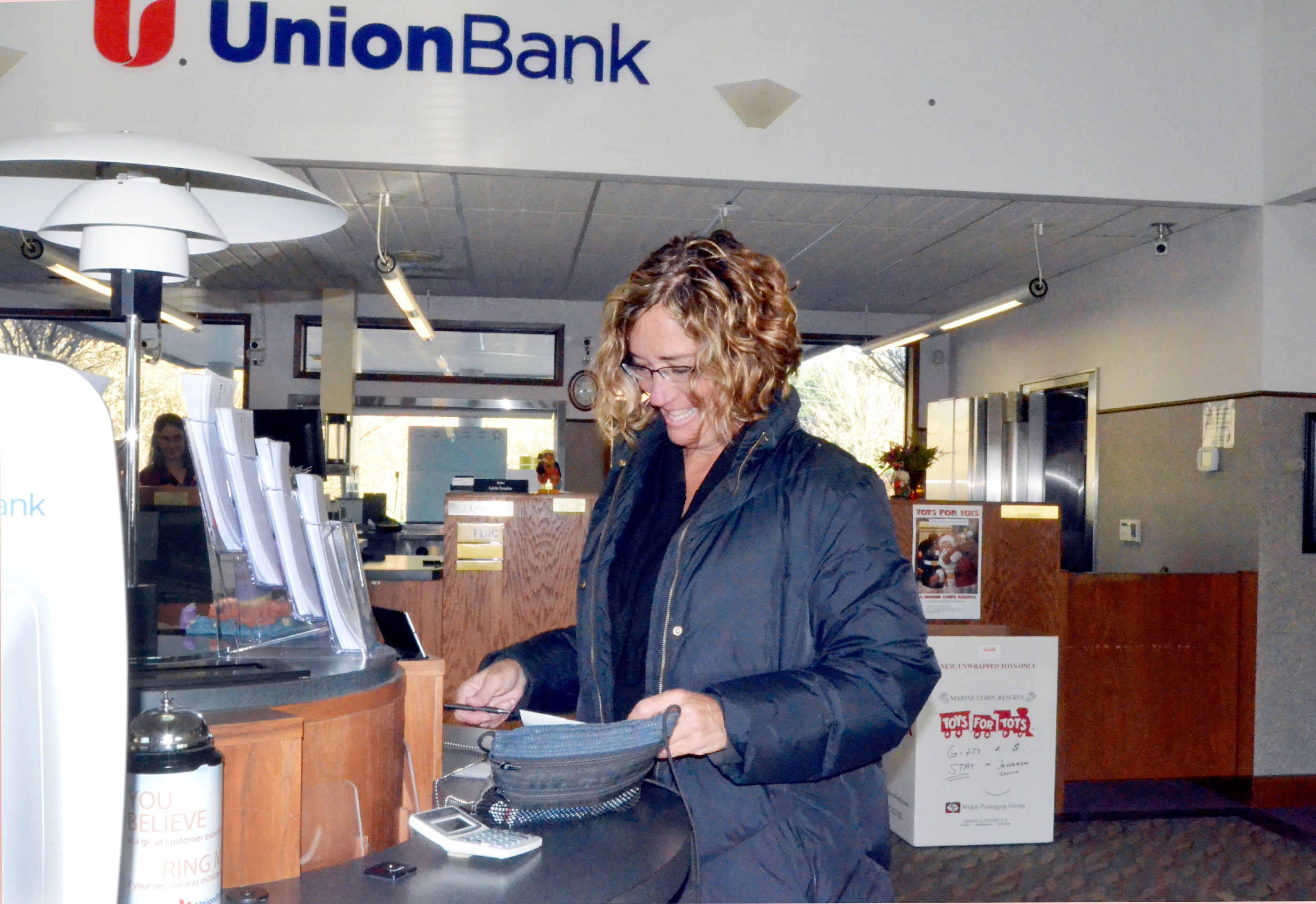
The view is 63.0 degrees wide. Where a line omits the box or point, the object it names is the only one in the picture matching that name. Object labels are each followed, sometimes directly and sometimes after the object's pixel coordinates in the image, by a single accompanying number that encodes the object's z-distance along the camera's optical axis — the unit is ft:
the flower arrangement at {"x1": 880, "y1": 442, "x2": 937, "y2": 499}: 20.54
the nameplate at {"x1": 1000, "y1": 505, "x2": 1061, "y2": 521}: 15.83
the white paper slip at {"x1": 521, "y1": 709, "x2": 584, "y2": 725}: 4.09
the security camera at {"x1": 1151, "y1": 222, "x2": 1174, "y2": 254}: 20.27
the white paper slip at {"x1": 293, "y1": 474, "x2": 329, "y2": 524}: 4.68
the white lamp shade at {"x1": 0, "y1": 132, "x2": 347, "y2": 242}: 5.07
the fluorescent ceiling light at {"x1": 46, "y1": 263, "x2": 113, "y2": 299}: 20.56
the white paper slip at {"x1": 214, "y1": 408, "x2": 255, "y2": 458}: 4.43
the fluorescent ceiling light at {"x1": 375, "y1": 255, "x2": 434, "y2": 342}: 20.21
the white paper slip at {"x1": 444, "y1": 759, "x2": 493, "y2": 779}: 4.89
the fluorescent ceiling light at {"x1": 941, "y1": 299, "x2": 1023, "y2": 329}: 21.36
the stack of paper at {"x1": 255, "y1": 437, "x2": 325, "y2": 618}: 4.57
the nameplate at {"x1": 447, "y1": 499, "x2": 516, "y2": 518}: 15.24
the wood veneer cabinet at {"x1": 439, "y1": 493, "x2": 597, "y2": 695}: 15.14
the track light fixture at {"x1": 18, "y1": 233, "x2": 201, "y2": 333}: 21.01
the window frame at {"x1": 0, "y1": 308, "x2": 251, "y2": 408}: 30.32
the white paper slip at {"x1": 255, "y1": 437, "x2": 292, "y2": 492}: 4.61
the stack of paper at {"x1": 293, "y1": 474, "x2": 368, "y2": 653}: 4.62
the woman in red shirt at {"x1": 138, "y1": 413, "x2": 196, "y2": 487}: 19.56
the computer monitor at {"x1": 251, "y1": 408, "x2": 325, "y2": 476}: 18.39
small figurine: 16.72
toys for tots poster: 15.55
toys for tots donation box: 13.94
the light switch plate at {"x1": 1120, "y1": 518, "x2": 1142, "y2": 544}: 21.91
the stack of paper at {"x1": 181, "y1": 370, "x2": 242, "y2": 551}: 4.32
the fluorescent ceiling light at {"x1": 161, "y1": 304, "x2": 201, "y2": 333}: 26.21
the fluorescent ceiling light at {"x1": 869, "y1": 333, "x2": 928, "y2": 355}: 26.68
